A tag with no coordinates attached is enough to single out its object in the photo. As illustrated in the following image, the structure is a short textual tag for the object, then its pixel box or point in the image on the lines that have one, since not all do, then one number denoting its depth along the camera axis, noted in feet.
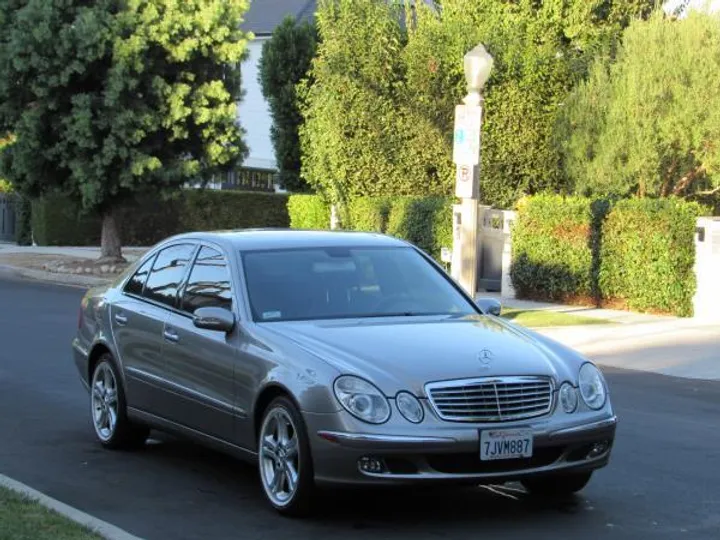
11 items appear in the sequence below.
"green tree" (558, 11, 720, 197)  80.02
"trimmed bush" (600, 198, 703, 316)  68.85
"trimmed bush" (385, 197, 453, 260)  84.23
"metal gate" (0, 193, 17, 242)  142.72
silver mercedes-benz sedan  22.76
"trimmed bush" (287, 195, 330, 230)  106.93
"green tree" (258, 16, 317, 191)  124.36
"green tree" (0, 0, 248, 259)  93.61
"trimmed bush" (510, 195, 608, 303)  73.72
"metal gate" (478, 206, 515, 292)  83.41
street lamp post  60.03
